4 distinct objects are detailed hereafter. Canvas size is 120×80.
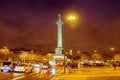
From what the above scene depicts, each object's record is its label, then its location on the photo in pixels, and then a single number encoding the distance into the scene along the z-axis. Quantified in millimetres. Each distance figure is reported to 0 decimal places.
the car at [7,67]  15265
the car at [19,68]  14221
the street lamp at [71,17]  16314
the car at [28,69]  14923
